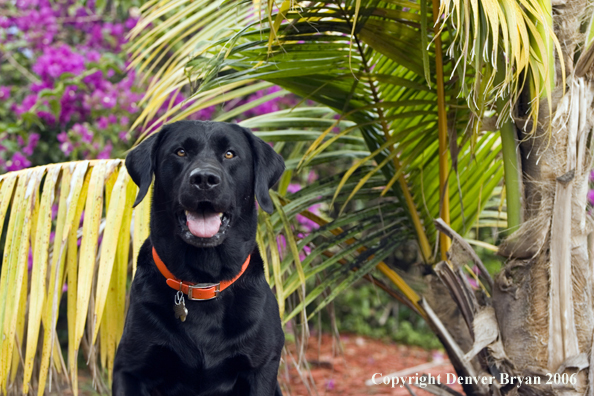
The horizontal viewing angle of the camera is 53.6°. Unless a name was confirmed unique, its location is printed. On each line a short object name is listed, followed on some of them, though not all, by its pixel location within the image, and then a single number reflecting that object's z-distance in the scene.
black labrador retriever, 1.66
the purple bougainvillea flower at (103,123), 3.95
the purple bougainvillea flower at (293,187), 4.02
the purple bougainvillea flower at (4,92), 4.29
